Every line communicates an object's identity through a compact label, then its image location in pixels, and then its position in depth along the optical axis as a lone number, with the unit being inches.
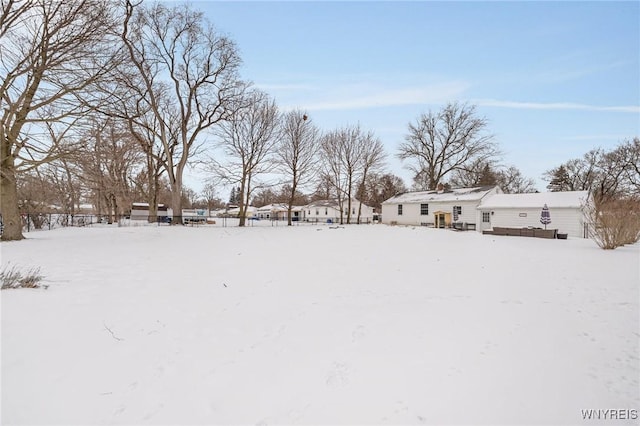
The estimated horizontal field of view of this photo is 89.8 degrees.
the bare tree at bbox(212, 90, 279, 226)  1092.5
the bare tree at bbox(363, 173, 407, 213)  2288.1
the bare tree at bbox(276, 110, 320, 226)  1244.5
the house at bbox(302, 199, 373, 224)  2151.1
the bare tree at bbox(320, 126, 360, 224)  1471.5
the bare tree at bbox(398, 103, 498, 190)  1555.1
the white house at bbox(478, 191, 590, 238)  927.0
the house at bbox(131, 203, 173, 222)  1308.2
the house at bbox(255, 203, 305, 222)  2519.7
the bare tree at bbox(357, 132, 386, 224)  1488.7
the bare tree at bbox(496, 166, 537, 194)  2055.7
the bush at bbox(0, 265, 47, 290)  207.0
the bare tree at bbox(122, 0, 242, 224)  821.9
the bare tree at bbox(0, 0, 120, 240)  425.4
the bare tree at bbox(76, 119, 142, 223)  468.1
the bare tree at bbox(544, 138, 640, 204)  1437.0
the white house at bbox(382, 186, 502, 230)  1200.2
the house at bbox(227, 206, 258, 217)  2899.4
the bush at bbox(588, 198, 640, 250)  537.0
